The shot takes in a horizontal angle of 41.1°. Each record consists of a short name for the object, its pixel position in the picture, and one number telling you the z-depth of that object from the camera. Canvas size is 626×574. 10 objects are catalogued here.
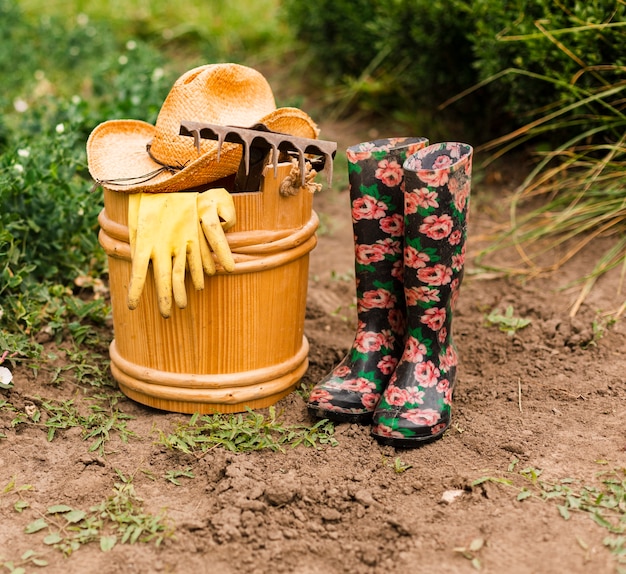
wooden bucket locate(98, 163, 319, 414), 2.18
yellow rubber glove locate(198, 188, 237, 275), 2.05
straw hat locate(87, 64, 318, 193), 2.15
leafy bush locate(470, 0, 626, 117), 3.10
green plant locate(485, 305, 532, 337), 2.83
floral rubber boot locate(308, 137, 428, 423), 2.23
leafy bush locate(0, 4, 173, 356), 2.69
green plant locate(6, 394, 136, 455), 2.25
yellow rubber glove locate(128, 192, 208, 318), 2.07
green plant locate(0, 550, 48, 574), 1.77
